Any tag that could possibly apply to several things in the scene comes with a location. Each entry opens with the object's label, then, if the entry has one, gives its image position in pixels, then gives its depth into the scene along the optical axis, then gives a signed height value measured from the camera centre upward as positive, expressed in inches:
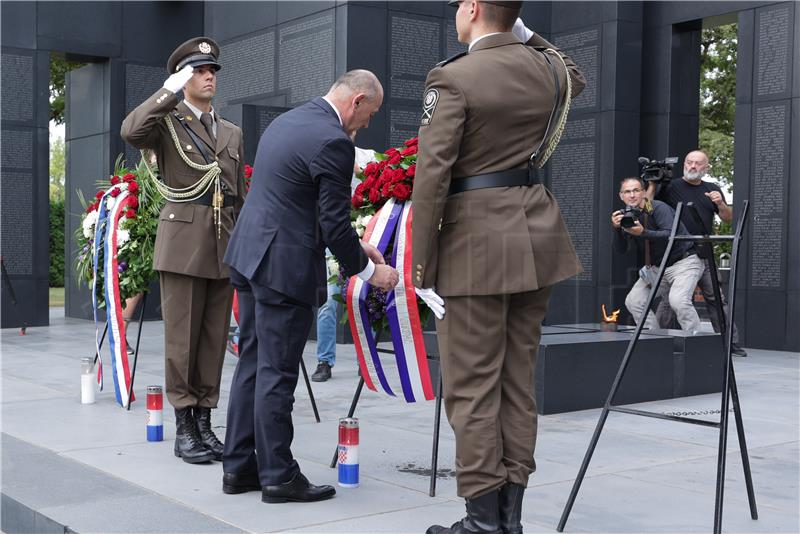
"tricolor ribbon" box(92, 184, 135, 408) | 255.6 -21.9
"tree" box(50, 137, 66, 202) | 2031.7 +125.5
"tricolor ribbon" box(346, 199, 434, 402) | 181.2 -16.4
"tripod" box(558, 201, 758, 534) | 144.9 -24.7
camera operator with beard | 361.1 +15.3
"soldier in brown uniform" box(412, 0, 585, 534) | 131.6 -0.9
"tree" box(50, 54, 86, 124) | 907.0 +141.5
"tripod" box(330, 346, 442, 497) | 169.3 -37.6
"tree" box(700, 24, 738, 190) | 962.7 +145.6
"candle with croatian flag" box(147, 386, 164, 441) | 212.2 -40.4
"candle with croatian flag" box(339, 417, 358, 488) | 169.3 -38.6
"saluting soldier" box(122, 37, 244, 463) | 203.6 -1.0
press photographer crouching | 331.6 -7.1
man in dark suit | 158.6 -2.4
